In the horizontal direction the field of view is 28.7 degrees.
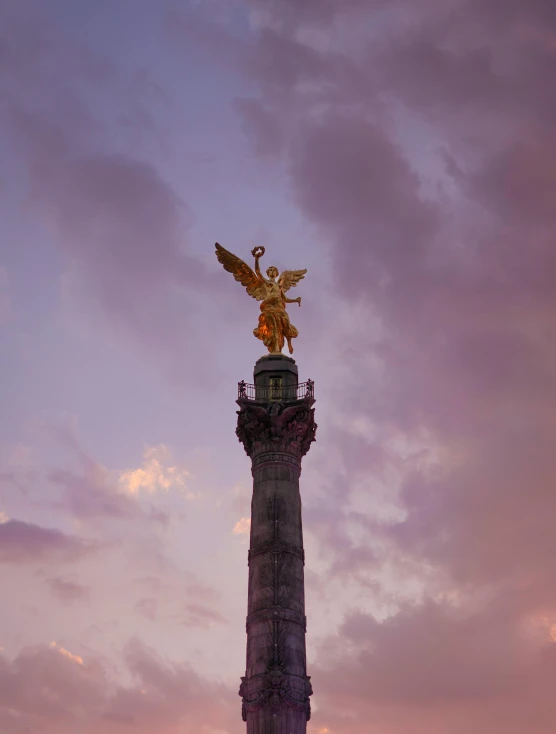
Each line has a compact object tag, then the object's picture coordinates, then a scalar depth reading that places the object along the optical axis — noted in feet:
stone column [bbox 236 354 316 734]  176.96
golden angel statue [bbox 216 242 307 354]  213.66
